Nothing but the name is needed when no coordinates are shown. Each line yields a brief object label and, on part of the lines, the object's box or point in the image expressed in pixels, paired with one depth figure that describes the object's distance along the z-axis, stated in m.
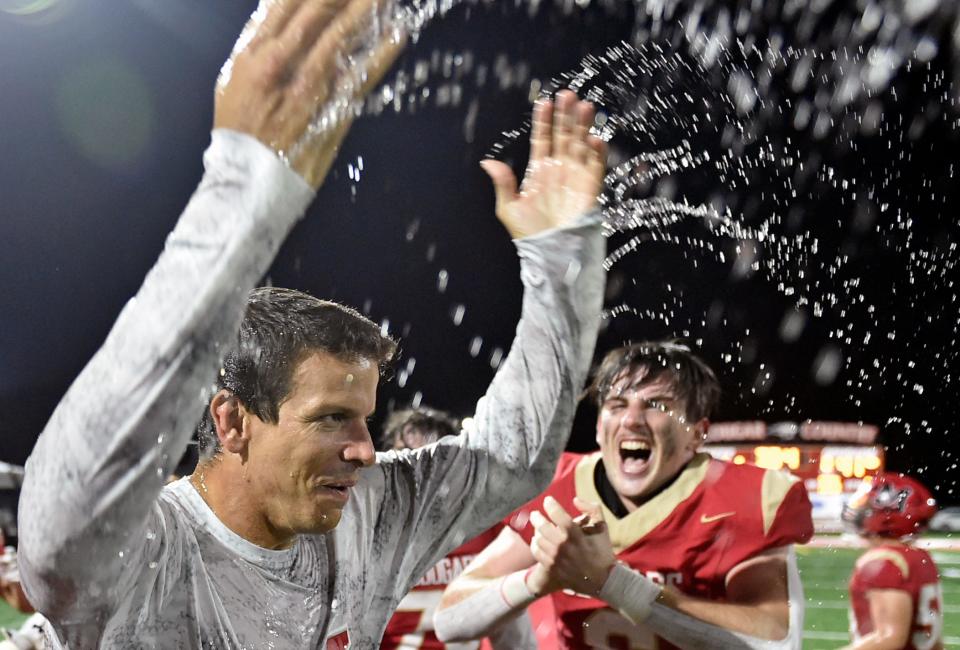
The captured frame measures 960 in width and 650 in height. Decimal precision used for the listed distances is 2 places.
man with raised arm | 1.25
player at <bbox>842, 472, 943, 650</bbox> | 4.74
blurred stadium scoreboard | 29.92
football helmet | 5.14
